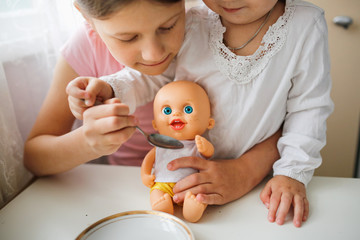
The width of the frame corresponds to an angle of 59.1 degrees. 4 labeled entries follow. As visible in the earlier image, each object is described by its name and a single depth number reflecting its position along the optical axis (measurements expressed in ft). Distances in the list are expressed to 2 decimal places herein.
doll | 2.13
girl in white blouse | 2.23
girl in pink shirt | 1.85
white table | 1.91
